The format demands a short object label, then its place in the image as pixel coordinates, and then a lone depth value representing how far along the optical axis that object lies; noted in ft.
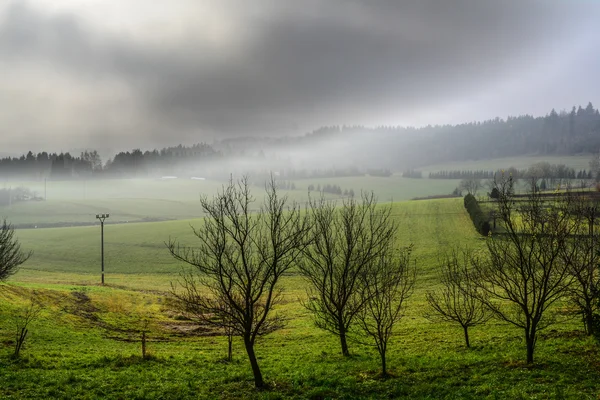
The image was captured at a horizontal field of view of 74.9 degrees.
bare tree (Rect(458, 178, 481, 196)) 579.89
